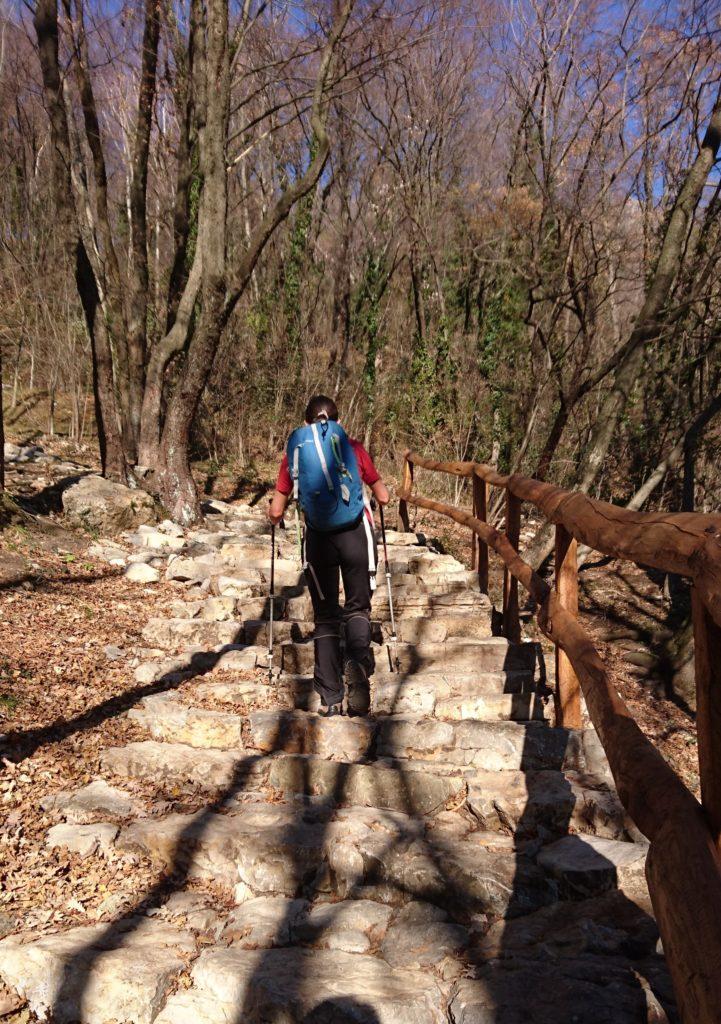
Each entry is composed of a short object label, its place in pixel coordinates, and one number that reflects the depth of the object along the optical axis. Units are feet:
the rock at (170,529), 31.24
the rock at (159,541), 29.45
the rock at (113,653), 18.38
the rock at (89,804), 11.85
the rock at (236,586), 24.06
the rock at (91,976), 7.85
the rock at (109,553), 26.73
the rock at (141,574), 25.32
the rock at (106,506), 29.76
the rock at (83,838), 10.94
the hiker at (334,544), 15.43
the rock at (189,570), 25.96
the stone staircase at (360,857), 7.70
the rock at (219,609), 22.17
